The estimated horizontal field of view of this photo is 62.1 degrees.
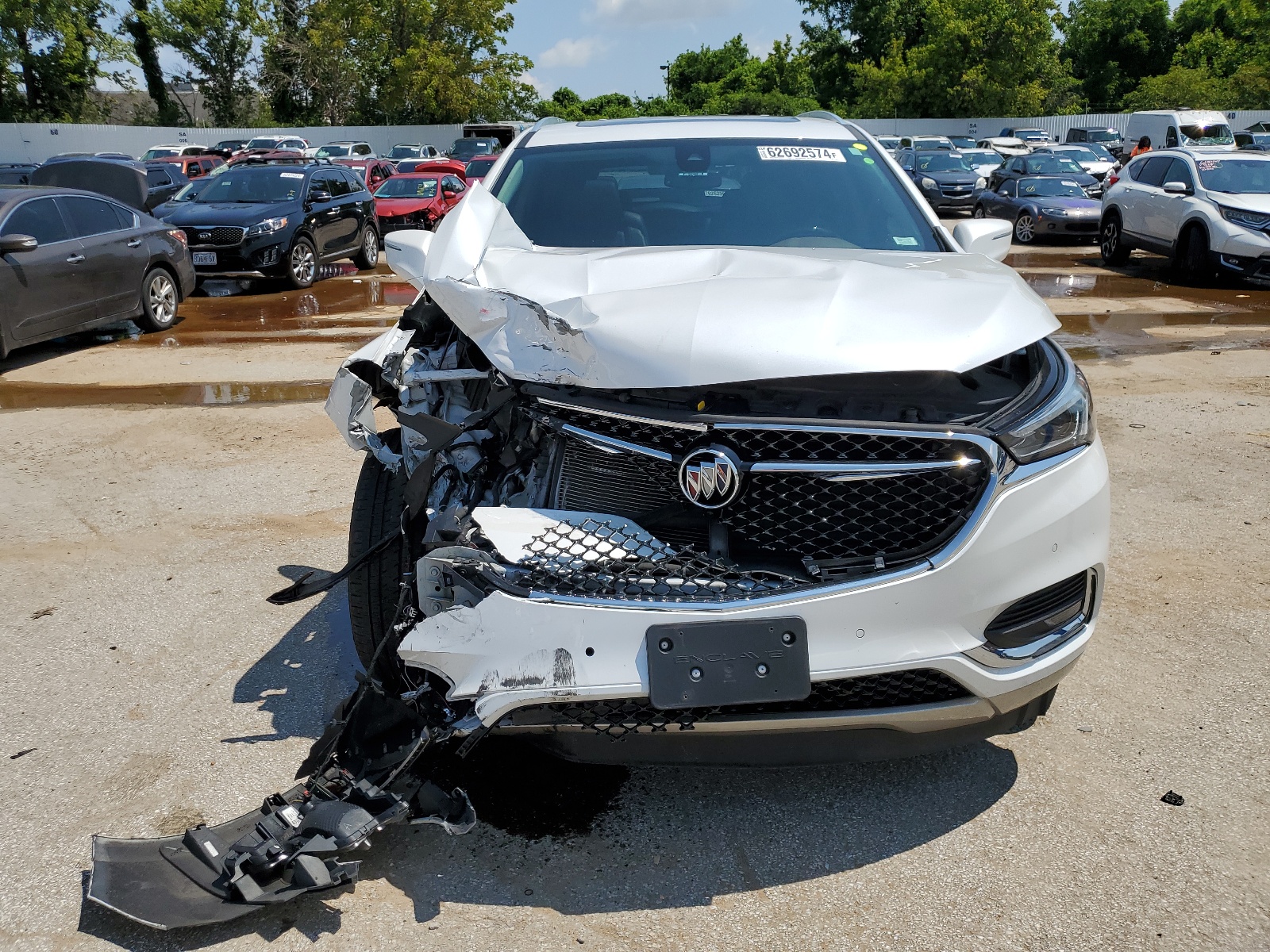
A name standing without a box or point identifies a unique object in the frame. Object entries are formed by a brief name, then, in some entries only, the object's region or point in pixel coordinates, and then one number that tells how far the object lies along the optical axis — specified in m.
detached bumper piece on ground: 2.51
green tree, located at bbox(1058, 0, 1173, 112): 64.88
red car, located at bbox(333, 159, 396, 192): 22.92
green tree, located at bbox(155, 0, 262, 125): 53.53
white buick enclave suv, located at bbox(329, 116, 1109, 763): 2.43
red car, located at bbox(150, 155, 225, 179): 27.80
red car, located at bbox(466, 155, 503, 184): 24.23
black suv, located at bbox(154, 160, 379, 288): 13.73
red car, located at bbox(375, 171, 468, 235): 19.09
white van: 26.89
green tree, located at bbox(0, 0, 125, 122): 49.38
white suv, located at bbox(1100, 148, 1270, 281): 13.23
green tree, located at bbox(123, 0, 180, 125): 54.09
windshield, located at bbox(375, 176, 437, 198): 20.05
